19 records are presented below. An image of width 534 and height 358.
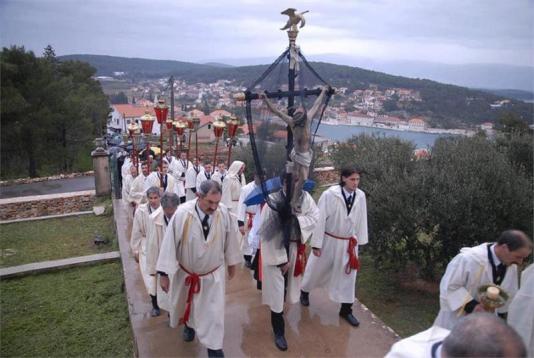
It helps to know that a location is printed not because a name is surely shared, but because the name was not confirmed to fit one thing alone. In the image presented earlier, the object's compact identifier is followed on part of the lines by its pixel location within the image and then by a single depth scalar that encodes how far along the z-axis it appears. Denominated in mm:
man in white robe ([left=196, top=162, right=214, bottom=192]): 9688
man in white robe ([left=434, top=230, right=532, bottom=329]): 3088
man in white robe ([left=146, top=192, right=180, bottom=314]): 4453
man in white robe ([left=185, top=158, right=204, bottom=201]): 10492
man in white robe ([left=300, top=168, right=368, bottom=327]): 4668
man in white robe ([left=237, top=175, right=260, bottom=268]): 6328
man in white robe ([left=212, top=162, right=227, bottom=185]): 9211
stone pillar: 13219
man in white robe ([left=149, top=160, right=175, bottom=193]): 8344
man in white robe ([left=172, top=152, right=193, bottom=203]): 10312
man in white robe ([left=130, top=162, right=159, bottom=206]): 8445
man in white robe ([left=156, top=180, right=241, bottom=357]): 3867
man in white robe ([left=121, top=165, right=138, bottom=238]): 8970
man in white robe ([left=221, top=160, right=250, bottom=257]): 8812
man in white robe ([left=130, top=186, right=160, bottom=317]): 4895
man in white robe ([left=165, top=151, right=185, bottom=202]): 9955
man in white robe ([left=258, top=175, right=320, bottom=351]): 4172
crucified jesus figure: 3975
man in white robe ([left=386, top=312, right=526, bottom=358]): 1437
